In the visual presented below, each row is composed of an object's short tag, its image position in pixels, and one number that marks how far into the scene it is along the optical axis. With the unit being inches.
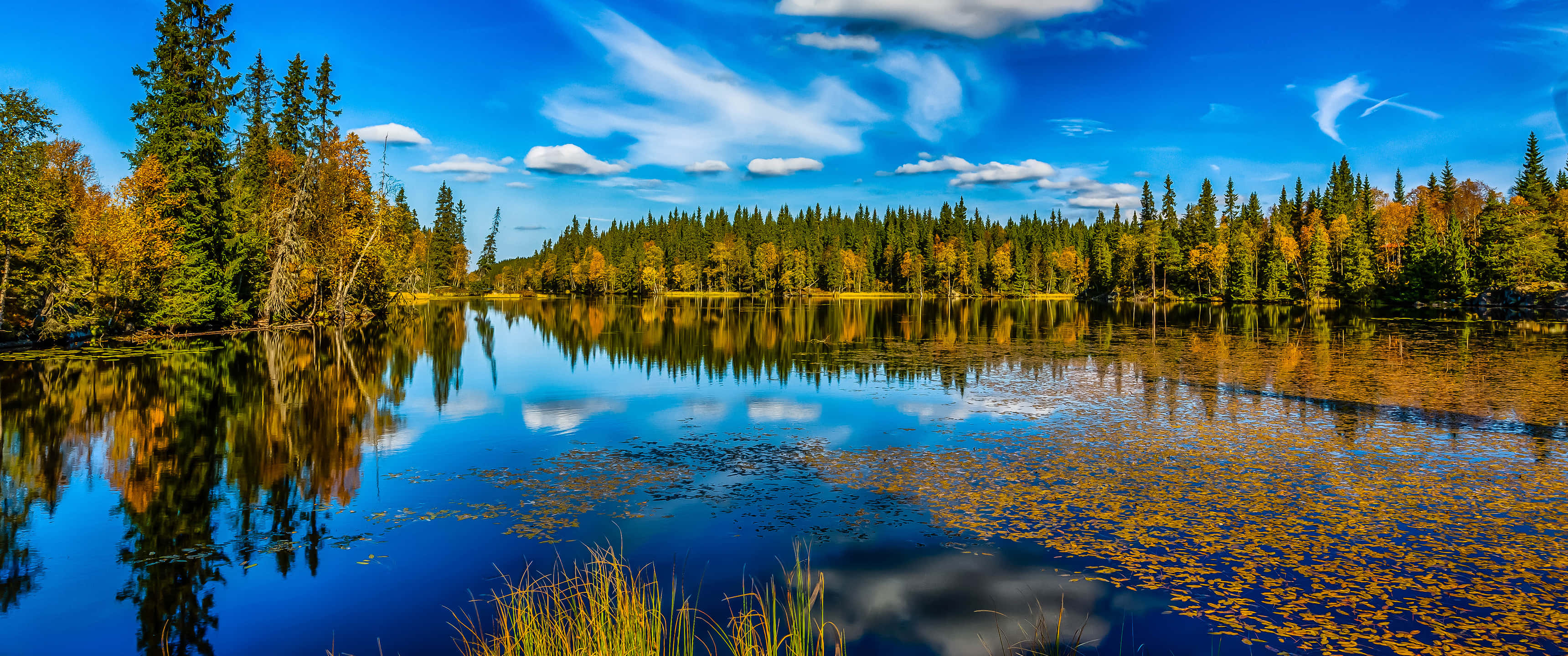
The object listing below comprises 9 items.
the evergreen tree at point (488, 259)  6520.7
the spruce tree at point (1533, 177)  3294.8
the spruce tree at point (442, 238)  4847.4
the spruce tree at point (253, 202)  1690.5
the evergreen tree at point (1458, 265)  2753.4
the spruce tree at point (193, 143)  1504.7
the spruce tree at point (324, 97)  2162.9
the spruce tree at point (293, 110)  2128.4
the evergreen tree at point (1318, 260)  3627.0
